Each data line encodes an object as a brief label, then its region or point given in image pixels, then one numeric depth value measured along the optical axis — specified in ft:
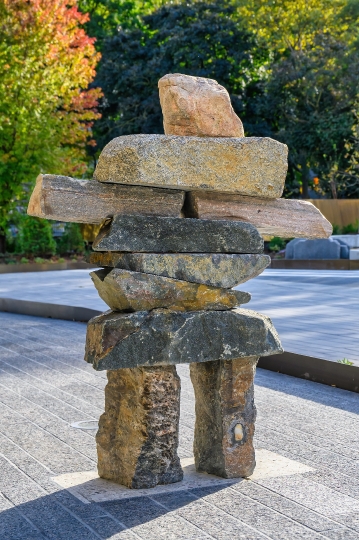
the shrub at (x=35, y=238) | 82.69
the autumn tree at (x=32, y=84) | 75.31
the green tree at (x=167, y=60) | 93.30
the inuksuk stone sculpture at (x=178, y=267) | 16.10
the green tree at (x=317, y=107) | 91.56
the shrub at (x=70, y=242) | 86.28
